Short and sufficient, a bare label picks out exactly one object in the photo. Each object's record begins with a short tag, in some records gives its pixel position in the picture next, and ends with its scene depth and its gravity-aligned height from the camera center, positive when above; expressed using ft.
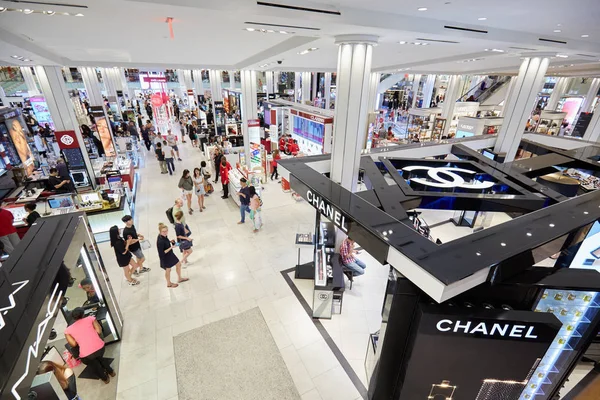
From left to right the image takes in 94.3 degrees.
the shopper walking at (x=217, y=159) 33.09 -9.48
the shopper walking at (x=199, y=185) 26.81 -10.03
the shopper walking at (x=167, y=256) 16.47 -10.37
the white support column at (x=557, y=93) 63.41 -2.84
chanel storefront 7.54 -5.91
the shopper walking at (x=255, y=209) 23.54 -10.78
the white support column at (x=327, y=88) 70.20 -3.19
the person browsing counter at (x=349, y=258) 18.72 -11.33
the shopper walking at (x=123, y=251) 16.46 -9.99
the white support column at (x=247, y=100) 35.96 -3.31
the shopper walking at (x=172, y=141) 39.99 -9.18
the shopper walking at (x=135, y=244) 17.07 -10.19
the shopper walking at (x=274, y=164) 35.70 -10.89
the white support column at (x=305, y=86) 73.04 -2.87
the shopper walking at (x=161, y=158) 36.49 -10.57
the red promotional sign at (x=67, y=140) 29.16 -6.84
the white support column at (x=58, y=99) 28.07 -2.87
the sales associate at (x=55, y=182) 28.07 -10.48
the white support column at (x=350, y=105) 14.15 -1.46
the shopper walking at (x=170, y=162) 36.96 -11.12
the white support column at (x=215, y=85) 58.70 -2.55
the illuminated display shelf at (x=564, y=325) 9.22 -7.92
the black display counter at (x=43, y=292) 7.06 -6.46
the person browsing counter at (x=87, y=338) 11.48 -10.26
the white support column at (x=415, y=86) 79.51 -2.51
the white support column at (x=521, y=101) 21.86 -1.62
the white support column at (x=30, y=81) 59.77 -2.65
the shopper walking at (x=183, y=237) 18.15 -10.11
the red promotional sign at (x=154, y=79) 64.17 -1.73
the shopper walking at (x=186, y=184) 26.16 -9.66
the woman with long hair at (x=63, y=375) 9.07 -9.96
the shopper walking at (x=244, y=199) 24.35 -10.36
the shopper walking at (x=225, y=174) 30.45 -10.19
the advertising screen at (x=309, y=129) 35.45 -6.97
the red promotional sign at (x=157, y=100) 61.72 -5.90
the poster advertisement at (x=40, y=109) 48.01 -6.53
